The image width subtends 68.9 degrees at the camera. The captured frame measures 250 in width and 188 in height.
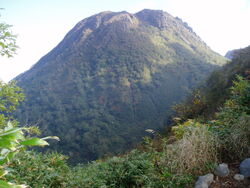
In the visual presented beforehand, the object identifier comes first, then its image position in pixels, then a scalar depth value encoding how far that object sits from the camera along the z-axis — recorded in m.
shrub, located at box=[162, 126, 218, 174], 2.47
